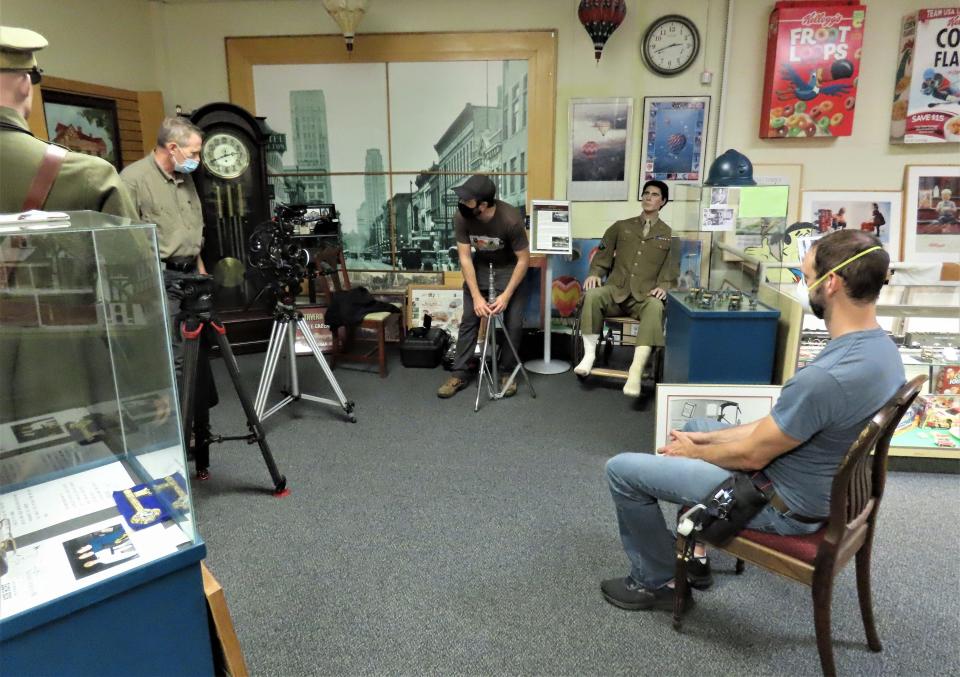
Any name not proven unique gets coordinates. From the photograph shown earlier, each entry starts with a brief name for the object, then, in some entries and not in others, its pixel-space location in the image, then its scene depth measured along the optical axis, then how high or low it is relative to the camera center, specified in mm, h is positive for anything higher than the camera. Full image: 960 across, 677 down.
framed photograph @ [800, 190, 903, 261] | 4543 +35
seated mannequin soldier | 4004 -348
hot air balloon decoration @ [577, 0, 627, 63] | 4262 +1354
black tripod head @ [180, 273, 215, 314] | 2393 -290
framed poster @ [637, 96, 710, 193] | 4609 +574
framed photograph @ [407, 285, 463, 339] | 4945 -691
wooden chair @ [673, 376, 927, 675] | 1469 -842
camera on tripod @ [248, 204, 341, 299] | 3361 -221
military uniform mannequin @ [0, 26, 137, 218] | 1504 +138
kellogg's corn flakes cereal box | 4117 +912
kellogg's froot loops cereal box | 4203 +1008
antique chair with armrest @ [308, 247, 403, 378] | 4348 -762
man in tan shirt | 2818 +43
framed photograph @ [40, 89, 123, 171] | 4012 +618
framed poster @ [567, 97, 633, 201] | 4688 +512
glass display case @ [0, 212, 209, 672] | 1132 -441
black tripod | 2414 -442
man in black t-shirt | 3818 -280
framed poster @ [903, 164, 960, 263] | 4477 +21
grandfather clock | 4512 +97
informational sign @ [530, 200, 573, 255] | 4230 -70
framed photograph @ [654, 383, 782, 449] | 2678 -798
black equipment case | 4523 -950
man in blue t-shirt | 1482 -504
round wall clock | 4488 +1226
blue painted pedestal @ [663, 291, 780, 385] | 2752 -557
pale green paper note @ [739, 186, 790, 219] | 3176 +79
